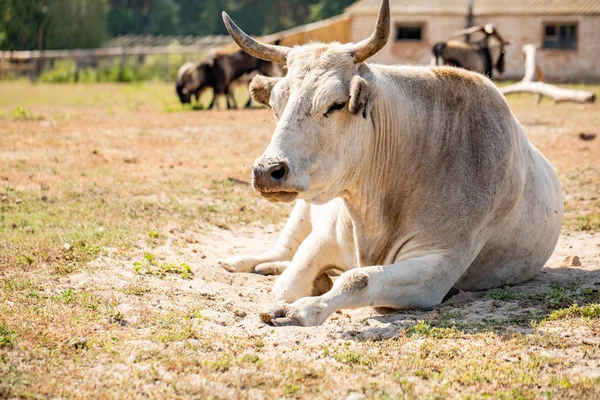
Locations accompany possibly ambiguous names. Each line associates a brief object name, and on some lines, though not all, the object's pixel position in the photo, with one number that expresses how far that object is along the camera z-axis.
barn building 34.81
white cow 5.46
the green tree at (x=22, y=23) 51.53
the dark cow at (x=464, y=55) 26.33
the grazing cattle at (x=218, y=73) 25.34
